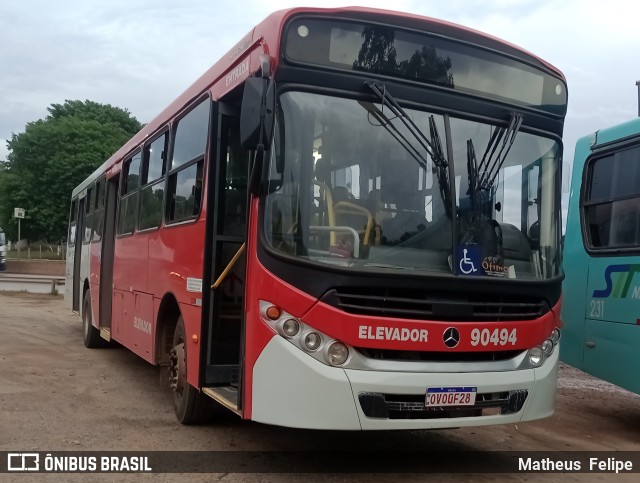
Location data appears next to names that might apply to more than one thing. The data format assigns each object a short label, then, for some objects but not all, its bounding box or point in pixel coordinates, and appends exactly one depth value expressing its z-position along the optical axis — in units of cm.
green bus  689
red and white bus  446
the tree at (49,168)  4141
